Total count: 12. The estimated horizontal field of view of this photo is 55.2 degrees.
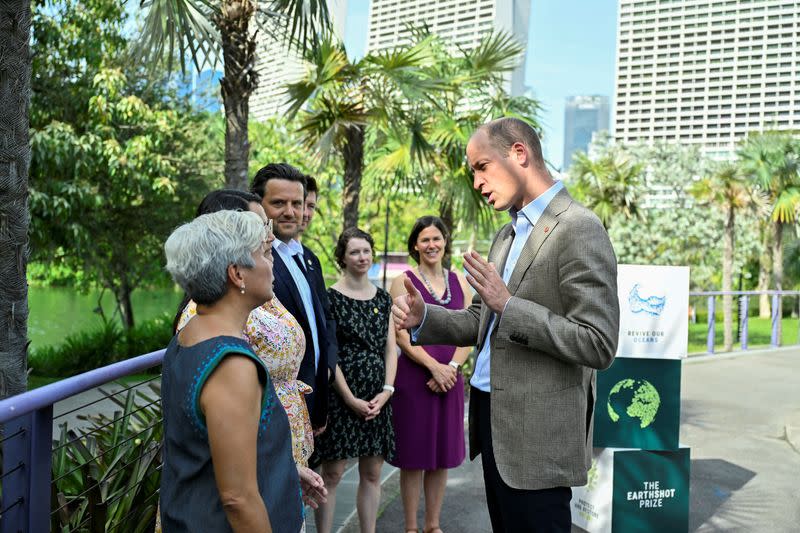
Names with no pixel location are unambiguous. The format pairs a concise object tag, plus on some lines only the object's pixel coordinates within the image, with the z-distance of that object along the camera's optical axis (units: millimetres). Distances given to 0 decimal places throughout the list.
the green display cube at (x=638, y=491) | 4426
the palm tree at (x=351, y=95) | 8562
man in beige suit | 2316
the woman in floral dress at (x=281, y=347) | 2523
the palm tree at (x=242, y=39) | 7148
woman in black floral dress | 4145
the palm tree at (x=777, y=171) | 27109
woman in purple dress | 4594
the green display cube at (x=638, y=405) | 4379
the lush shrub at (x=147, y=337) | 16188
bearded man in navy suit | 3277
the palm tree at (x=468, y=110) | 10516
